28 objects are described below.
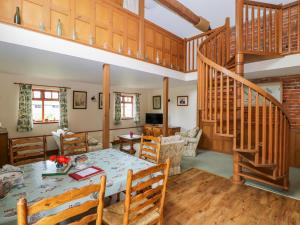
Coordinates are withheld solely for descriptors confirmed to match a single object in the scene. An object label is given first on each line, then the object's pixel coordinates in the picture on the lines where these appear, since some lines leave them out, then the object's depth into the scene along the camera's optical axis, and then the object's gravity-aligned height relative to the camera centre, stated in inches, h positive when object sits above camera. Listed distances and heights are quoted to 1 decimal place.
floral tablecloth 43.0 -24.7
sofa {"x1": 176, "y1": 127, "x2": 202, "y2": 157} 187.8 -41.2
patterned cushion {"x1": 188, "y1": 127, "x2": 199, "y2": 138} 198.5 -26.8
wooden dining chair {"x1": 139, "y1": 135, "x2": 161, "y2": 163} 85.3 -20.0
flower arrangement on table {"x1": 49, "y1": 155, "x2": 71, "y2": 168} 66.2 -20.4
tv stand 257.2 -31.9
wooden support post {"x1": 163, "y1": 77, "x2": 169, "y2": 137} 189.2 -0.1
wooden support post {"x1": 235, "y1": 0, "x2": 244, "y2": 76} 113.8 +51.8
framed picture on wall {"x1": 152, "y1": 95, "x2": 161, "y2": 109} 305.0 +18.7
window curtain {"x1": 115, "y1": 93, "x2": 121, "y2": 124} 270.5 +5.0
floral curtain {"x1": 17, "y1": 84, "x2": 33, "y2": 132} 183.8 +2.5
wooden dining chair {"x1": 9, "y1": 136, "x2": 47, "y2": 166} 80.7 -19.3
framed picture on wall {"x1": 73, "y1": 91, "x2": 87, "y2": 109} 230.1 +16.9
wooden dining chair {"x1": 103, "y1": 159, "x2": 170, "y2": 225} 45.8 -30.0
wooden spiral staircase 102.4 +2.3
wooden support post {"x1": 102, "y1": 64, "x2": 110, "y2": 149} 132.5 +3.4
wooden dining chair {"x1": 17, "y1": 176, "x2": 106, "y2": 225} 28.9 -19.1
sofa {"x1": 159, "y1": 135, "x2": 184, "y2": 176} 127.6 -32.7
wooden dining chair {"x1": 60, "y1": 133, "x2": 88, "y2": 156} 93.5 -18.5
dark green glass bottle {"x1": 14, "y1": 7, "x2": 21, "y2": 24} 91.5 +53.8
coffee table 190.6 -35.9
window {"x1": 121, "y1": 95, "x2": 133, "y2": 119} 292.7 +7.4
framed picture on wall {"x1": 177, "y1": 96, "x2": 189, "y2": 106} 258.0 +16.9
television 284.7 -12.8
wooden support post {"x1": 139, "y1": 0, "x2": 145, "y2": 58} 150.2 +77.4
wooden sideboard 140.5 -31.9
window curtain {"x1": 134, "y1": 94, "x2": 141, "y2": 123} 298.4 +1.8
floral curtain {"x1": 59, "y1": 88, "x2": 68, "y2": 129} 212.4 +4.1
